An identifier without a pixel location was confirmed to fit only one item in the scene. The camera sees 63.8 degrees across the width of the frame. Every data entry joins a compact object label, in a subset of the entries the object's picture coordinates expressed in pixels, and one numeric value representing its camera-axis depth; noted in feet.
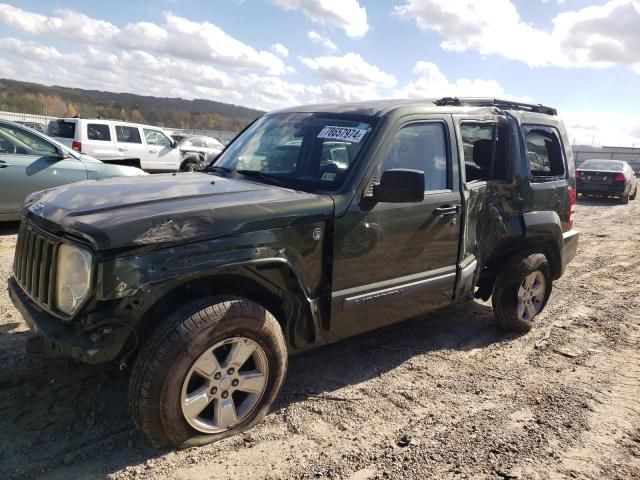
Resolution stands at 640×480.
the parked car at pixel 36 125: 86.25
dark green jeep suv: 8.56
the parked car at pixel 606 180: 55.42
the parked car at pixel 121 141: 45.19
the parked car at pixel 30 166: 23.95
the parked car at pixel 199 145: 67.27
